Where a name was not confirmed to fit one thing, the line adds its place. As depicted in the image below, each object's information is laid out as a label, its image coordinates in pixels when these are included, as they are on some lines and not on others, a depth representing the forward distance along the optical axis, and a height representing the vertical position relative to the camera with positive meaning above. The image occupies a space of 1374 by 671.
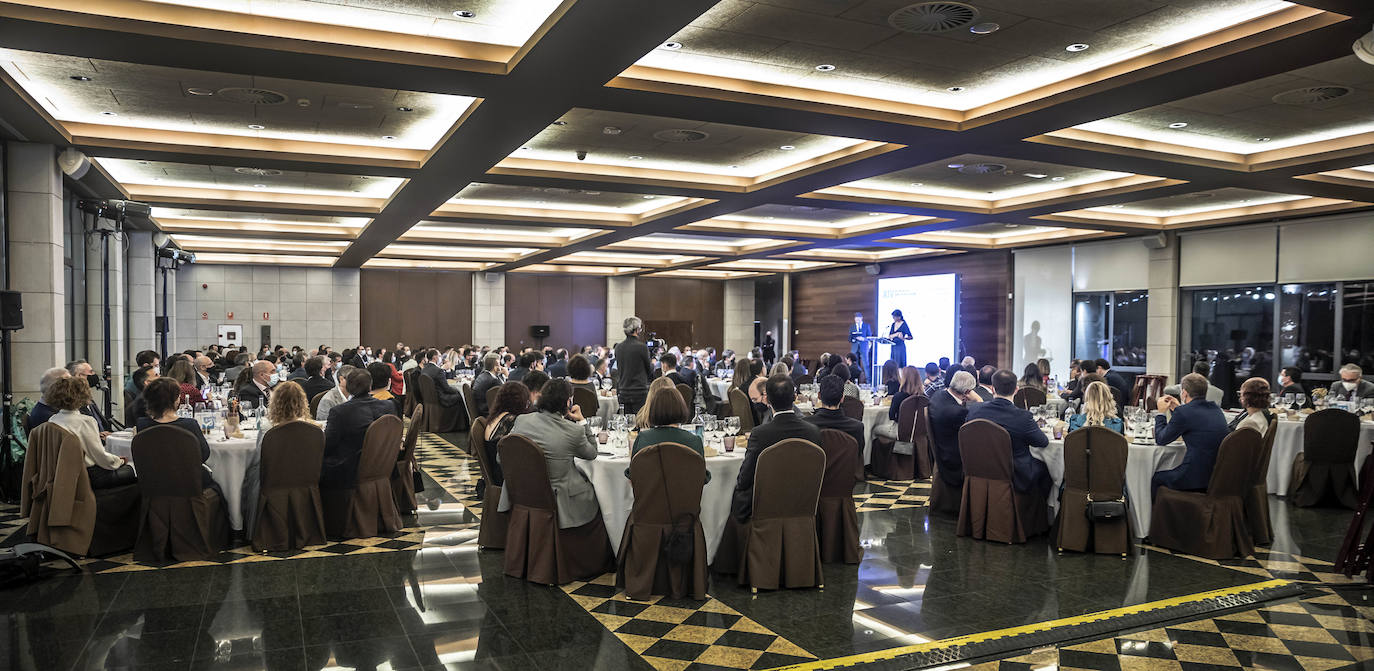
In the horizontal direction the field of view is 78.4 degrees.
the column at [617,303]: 25.38 +0.46
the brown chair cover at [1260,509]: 6.37 -1.43
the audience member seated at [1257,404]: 6.44 -0.63
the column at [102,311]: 10.72 +0.06
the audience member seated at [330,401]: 7.62 -0.78
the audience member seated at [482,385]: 10.51 -0.84
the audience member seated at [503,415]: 5.77 -0.68
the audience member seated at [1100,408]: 6.30 -0.65
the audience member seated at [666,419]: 4.93 -0.59
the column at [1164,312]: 14.23 +0.16
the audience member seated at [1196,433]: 6.03 -0.80
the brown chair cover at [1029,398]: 9.24 -0.86
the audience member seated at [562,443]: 5.23 -0.78
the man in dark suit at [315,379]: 8.46 -0.64
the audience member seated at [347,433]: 6.26 -0.87
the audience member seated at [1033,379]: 9.62 -0.67
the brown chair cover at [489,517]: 6.09 -1.45
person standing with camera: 9.60 -0.60
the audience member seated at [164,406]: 5.57 -0.60
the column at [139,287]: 15.05 +0.52
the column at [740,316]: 27.34 +0.10
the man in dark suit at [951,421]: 7.00 -0.85
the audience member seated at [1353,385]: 9.02 -0.68
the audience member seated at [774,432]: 5.12 -0.69
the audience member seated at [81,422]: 5.65 -0.72
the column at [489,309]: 23.64 +0.24
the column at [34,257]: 7.84 +0.55
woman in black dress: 17.72 -0.34
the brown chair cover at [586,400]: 9.38 -0.91
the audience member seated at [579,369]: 8.27 -0.50
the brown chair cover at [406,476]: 7.11 -1.36
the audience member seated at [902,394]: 9.07 -0.81
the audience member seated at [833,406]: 5.61 -0.58
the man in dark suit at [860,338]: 21.06 -0.46
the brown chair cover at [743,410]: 9.46 -1.02
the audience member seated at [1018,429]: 6.34 -0.82
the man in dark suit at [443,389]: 12.77 -1.09
